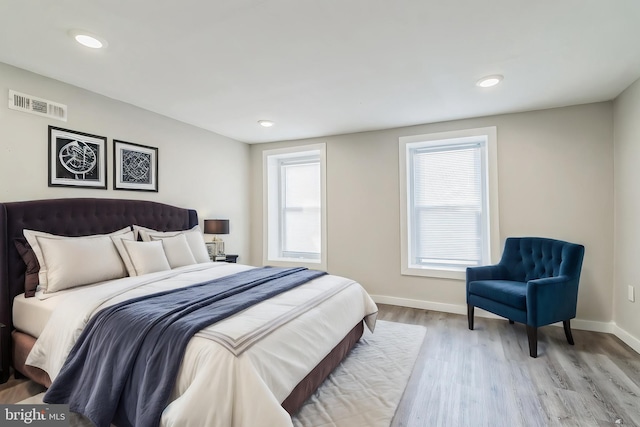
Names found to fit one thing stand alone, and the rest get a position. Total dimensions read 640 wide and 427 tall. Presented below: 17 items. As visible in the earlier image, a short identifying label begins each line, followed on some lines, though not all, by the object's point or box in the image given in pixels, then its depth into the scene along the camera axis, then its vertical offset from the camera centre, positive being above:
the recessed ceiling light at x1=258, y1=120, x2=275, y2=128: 3.83 +1.17
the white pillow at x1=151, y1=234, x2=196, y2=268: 3.08 -0.36
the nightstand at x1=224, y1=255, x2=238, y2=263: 4.17 -0.58
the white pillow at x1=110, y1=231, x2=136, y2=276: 2.71 -0.34
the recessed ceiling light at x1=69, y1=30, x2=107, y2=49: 1.98 +1.19
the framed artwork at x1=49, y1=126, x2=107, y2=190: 2.68 +0.53
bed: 1.34 -0.70
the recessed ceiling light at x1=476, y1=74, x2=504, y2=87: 2.62 +1.16
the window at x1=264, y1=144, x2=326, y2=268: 4.84 +0.15
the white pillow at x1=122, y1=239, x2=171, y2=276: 2.72 -0.37
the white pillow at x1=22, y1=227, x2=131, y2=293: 2.26 -0.25
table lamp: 3.99 -0.13
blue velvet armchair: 2.63 -0.68
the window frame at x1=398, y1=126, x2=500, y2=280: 3.58 +0.29
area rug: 1.82 -1.20
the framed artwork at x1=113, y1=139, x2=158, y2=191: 3.17 +0.54
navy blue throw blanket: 1.46 -0.72
